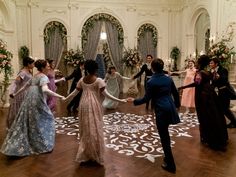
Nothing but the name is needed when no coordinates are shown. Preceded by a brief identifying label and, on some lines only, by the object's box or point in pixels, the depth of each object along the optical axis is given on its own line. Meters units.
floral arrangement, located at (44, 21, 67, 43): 10.85
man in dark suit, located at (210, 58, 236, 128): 4.83
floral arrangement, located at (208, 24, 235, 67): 7.09
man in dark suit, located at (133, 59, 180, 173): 3.21
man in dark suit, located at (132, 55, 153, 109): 7.01
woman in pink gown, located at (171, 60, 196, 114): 6.58
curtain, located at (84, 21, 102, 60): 11.26
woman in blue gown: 3.75
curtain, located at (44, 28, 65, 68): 10.93
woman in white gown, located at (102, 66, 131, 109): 7.37
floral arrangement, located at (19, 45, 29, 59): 10.39
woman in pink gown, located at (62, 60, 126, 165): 3.41
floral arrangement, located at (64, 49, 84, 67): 10.59
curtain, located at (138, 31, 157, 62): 11.70
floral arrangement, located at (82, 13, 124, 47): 11.16
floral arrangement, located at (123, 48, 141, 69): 11.02
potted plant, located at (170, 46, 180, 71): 11.54
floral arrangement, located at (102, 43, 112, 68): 11.53
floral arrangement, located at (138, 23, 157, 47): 11.63
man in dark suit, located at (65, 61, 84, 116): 6.91
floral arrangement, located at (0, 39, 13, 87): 7.01
